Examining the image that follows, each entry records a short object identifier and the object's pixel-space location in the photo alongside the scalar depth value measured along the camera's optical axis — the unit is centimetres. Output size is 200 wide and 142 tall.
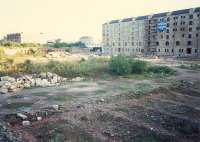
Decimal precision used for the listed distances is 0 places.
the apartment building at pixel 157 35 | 6066
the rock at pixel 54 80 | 2390
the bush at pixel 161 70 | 3132
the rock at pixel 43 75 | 2547
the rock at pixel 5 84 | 2064
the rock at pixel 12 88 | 2036
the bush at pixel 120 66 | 2939
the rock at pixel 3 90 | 1949
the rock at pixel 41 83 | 2267
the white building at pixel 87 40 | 16230
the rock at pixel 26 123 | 1232
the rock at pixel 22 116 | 1318
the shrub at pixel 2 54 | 3670
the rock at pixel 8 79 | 2312
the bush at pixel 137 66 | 3086
